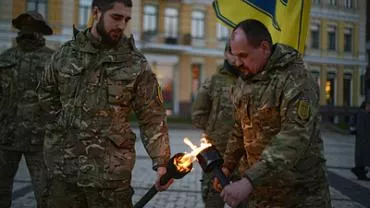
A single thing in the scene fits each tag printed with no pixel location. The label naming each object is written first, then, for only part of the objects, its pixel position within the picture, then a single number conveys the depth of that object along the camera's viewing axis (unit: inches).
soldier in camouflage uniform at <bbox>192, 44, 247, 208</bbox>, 192.5
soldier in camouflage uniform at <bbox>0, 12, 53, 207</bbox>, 195.3
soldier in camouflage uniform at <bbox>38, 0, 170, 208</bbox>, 129.6
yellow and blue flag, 200.4
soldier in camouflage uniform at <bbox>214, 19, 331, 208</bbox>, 108.7
